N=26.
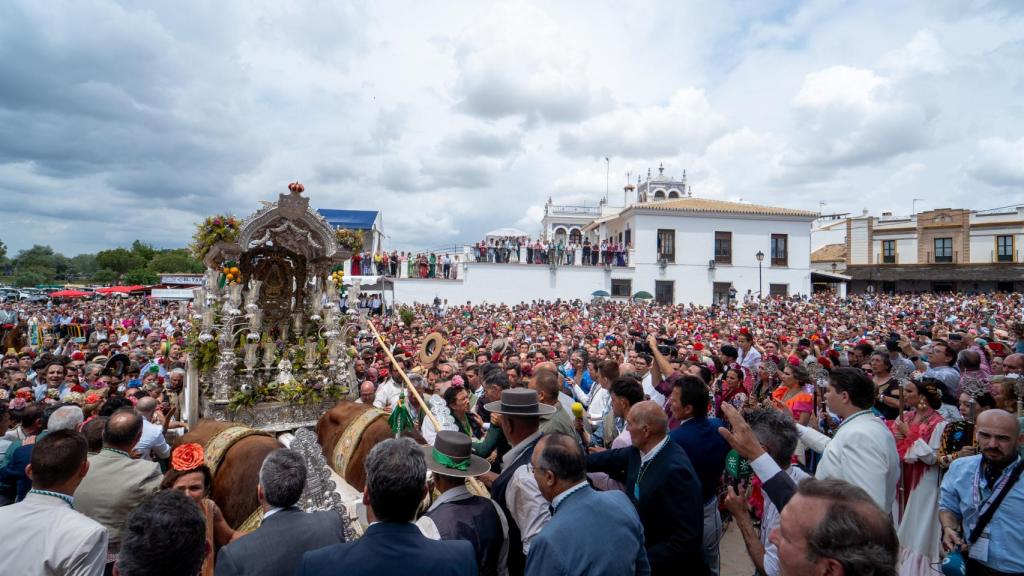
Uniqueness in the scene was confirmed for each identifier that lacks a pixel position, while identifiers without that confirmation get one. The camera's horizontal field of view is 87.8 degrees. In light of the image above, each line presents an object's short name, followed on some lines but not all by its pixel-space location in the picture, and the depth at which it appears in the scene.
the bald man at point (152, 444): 4.80
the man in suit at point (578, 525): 2.41
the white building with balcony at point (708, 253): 32.66
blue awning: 39.31
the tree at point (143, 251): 77.79
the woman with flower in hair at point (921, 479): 4.16
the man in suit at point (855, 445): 2.90
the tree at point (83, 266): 92.82
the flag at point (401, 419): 5.40
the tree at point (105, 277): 68.28
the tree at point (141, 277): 63.81
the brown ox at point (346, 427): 5.48
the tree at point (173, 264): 66.25
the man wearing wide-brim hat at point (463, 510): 2.80
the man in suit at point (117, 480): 3.34
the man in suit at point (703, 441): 3.83
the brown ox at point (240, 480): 4.64
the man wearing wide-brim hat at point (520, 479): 3.06
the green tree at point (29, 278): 71.00
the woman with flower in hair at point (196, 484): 3.09
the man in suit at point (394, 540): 2.13
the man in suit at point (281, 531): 2.45
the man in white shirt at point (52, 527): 2.50
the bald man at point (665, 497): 3.11
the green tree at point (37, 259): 88.52
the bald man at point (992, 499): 3.15
